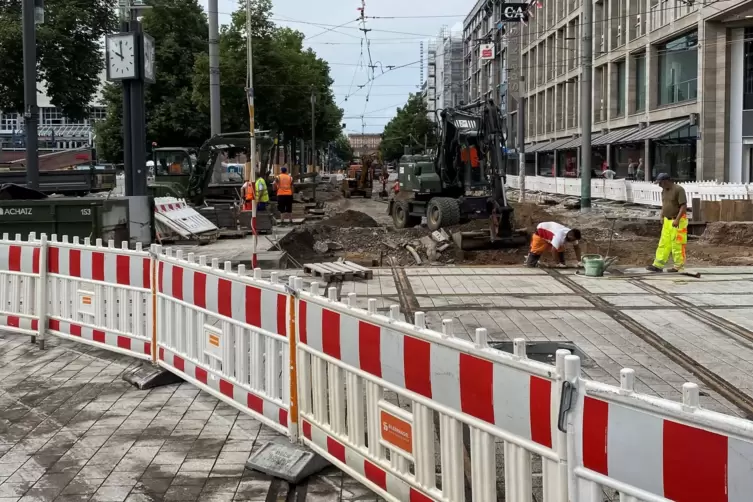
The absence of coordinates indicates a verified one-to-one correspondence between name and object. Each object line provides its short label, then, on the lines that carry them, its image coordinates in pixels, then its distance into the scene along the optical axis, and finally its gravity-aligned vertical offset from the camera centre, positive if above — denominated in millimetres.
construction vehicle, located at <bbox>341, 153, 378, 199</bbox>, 48781 +599
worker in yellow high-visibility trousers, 13836 -573
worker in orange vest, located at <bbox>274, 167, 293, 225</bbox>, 27141 -38
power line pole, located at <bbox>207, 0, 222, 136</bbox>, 25000 +4101
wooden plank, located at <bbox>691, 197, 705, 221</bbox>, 21312 -473
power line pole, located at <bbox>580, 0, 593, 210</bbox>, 27531 +2898
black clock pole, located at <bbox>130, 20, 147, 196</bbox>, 14242 +1218
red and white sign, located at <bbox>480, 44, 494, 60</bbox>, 44294 +7432
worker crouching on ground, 14539 -863
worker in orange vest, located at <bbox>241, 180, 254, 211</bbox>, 21609 -89
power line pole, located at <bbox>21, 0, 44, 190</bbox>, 18562 +2527
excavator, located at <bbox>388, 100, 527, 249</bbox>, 18781 +284
